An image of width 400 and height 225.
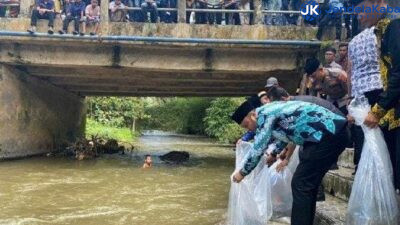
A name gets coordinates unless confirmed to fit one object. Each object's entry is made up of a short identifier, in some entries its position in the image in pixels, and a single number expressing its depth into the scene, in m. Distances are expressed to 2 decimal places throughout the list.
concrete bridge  9.39
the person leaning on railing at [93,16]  9.49
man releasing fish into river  2.84
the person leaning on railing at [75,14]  9.45
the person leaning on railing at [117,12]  9.81
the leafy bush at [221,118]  23.09
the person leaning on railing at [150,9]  9.62
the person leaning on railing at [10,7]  9.91
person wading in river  10.36
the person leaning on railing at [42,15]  9.31
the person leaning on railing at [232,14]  10.09
